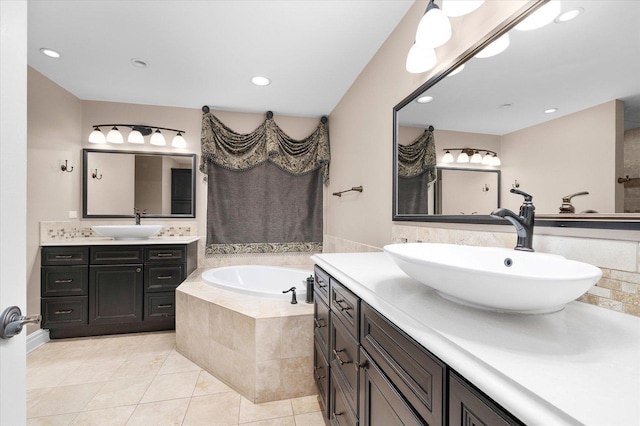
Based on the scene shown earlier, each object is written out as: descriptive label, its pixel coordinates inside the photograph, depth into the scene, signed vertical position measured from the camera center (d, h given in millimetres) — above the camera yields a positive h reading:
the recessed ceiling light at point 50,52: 2285 +1282
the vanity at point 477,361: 421 -264
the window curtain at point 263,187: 3533 +330
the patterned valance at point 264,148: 3475 +804
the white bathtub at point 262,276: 3225 -732
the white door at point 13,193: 624 +43
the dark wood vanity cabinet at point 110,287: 2730 -732
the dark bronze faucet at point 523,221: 992 -24
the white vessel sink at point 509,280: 583 -155
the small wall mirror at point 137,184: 3312 +333
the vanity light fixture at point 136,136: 3266 +876
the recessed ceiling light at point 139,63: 2457 +1287
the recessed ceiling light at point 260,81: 2768 +1284
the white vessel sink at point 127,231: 2994 -195
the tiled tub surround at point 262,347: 1896 -910
